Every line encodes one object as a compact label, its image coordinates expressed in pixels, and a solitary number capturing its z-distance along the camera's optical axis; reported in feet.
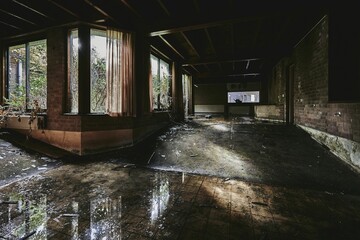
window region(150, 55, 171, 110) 25.62
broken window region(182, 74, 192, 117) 44.68
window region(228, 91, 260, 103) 83.99
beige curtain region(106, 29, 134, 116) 16.66
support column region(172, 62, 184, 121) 29.63
